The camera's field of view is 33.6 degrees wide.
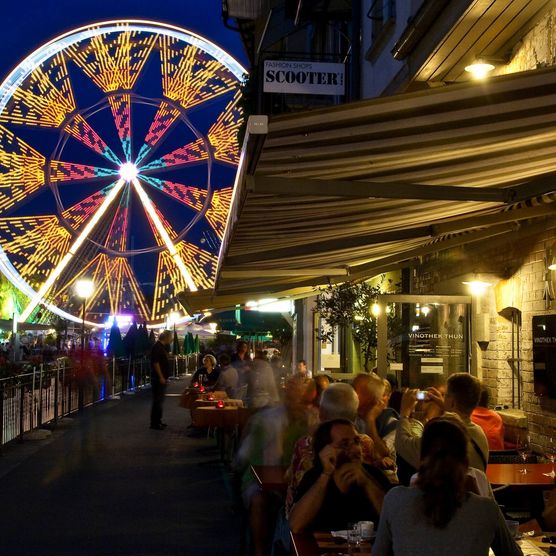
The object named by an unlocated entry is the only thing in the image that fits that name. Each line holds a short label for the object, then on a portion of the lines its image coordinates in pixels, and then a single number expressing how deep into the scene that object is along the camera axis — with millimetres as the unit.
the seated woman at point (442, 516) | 2975
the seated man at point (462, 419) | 4629
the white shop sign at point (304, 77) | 9523
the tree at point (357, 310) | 13406
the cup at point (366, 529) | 3766
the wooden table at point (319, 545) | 3723
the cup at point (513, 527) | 3779
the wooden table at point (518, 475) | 5602
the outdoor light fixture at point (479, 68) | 7676
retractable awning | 3902
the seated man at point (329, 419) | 4500
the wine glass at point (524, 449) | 6451
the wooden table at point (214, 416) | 10672
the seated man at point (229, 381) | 13367
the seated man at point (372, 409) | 5746
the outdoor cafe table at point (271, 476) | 5500
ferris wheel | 19828
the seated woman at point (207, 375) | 15039
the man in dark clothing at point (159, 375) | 14984
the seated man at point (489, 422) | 6617
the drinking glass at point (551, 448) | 7309
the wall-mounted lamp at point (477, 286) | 8750
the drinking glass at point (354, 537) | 3674
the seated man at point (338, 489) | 3965
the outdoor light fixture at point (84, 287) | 21562
